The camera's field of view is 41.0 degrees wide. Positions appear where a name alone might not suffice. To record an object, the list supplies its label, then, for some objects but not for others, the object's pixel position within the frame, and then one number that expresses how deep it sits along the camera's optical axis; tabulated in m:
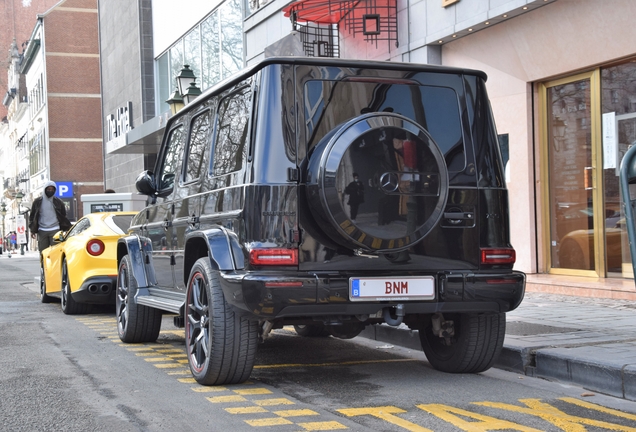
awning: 14.85
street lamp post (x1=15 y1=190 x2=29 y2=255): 51.22
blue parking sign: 55.59
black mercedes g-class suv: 5.07
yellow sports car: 10.07
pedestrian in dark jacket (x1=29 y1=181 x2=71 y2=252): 13.82
